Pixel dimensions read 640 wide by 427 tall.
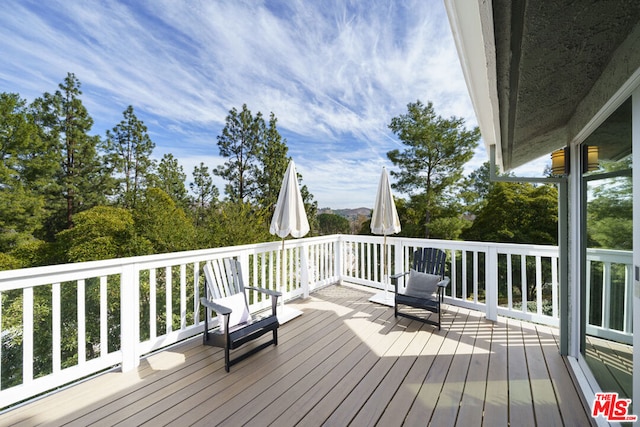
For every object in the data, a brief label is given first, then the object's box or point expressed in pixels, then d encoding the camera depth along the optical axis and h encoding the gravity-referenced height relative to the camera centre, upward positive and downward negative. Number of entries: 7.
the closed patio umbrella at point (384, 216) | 4.42 -0.03
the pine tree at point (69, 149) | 14.70 +3.67
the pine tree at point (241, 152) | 17.61 +4.08
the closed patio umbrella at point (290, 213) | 3.92 +0.02
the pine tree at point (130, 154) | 16.92 +3.84
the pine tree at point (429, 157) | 13.73 +2.93
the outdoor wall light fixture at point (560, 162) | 2.58 +0.51
